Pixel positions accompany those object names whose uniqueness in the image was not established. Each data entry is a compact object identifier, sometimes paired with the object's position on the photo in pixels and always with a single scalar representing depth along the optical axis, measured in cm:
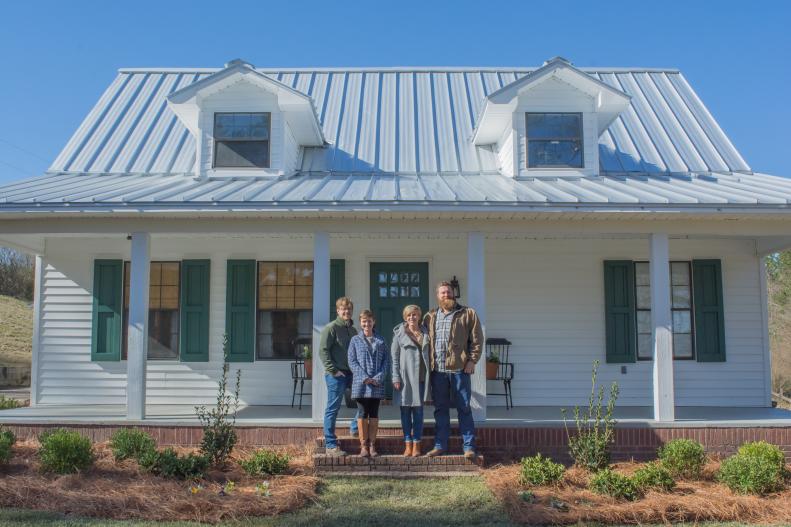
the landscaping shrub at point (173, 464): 602
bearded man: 646
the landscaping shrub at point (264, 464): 620
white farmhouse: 884
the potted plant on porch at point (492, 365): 874
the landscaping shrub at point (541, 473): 592
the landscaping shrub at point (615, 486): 552
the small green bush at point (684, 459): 627
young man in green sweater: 655
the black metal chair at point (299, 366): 872
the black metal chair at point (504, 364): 879
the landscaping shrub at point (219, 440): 636
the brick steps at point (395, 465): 639
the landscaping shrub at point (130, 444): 642
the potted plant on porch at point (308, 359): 855
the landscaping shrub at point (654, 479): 571
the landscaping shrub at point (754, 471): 576
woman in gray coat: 640
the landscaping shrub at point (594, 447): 635
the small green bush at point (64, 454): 612
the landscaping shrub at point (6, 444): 620
